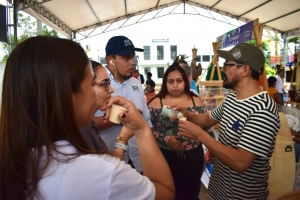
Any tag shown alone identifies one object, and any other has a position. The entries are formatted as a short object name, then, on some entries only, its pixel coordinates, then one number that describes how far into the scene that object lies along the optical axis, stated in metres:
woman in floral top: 1.92
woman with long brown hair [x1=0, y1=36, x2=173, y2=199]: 0.56
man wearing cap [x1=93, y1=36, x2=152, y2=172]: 1.78
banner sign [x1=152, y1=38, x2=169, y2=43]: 22.73
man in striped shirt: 1.17
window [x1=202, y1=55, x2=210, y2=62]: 22.73
